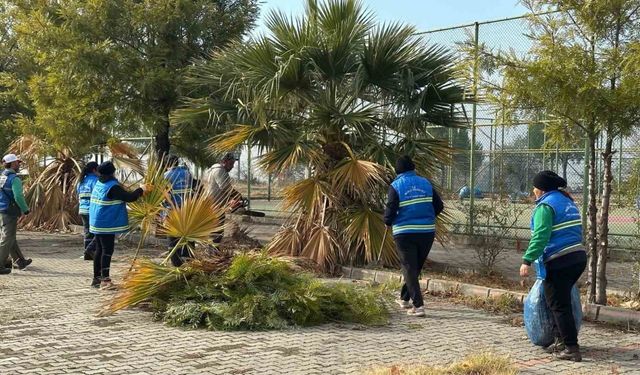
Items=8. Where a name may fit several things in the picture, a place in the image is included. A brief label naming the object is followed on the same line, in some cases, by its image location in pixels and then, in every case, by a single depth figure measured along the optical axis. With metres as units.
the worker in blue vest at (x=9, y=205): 11.09
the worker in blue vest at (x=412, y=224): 8.30
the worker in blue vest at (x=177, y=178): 10.13
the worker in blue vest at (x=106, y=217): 9.59
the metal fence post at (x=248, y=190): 18.39
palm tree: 10.99
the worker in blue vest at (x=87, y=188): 11.65
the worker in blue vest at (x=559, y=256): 6.45
